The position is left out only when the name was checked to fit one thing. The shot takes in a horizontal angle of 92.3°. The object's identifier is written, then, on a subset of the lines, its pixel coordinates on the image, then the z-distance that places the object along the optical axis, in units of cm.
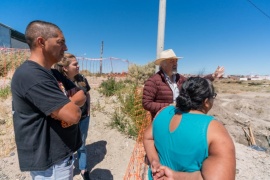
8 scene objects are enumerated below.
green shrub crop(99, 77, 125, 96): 527
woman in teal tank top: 72
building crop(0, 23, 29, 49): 1465
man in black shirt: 79
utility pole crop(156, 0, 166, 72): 234
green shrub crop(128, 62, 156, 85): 1049
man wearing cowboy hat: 168
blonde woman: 162
